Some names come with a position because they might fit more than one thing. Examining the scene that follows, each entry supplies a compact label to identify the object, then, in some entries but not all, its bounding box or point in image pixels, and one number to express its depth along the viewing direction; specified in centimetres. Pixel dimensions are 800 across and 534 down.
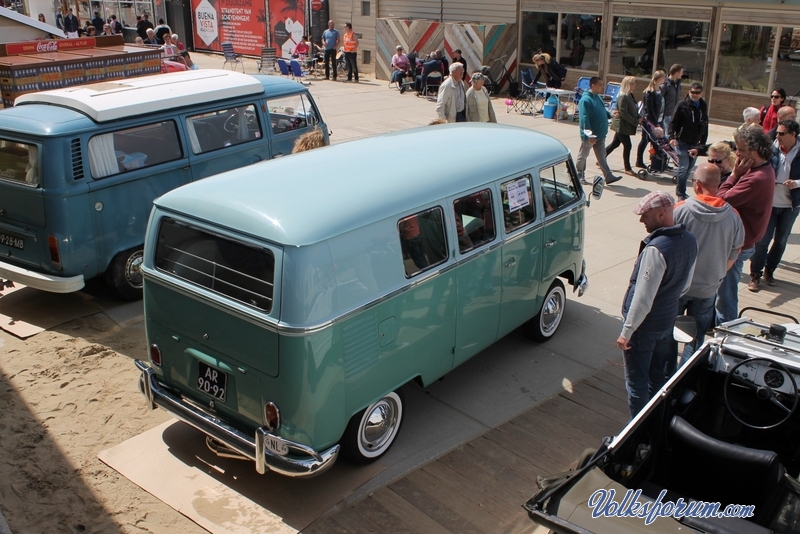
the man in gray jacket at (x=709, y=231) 584
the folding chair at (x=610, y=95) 1723
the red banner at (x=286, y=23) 2519
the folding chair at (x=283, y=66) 2252
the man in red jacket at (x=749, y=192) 681
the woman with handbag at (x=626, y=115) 1228
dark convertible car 363
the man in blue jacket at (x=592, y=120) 1167
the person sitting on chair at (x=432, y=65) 1984
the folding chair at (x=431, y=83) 1994
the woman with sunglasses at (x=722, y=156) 733
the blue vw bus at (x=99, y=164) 717
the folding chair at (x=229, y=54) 2394
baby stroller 1257
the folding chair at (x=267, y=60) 2308
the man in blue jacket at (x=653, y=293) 506
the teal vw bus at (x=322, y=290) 457
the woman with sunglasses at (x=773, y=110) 1097
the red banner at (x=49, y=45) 1307
